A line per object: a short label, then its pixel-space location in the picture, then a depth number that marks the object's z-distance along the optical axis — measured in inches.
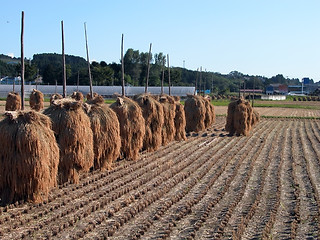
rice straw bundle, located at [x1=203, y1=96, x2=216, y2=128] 1321.4
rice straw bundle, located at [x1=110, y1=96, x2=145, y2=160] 722.8
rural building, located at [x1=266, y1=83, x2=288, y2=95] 6612.7
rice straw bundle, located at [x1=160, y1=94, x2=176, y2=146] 917.2
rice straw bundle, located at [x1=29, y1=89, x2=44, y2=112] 1579.7
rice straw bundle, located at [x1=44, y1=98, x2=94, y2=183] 542.0
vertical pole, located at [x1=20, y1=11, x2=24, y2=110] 530.6
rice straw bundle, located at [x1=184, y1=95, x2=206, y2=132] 1205.7
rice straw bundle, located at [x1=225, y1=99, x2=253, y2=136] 1201.4
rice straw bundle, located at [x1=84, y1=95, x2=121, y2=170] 624.1
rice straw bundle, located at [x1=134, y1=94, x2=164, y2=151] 823.1
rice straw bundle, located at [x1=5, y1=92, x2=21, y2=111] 1505.7
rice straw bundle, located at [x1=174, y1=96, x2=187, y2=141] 1024.2
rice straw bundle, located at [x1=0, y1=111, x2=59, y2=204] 449.7
